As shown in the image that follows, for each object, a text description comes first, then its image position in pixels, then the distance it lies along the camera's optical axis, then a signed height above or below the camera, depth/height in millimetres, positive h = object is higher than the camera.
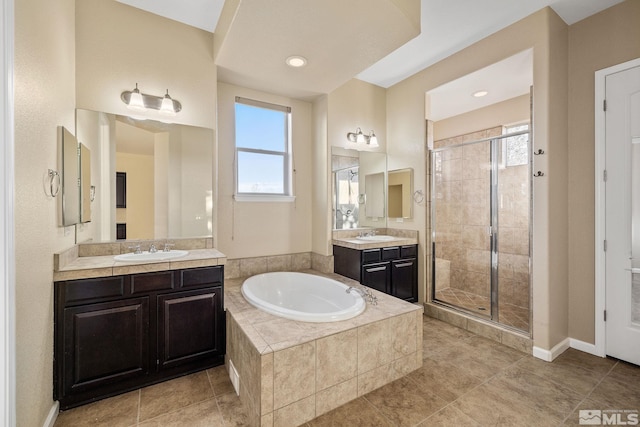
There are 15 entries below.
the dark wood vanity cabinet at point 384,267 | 3176 -661
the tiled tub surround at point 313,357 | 1590 -946
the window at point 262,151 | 3266 +761
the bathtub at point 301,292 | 2654 -818
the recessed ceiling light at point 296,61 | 2547 +1431
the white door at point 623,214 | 2279 -20
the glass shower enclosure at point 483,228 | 2975 -185
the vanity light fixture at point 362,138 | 3691 +1012
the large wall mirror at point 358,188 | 3604 +336
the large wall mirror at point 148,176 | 2361 +342
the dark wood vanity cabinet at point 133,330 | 1809 -845
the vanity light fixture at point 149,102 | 2395 +989
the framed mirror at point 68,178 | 1856 +250
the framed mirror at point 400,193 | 3715 +263
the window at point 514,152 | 3041 +665
